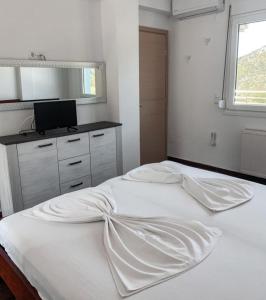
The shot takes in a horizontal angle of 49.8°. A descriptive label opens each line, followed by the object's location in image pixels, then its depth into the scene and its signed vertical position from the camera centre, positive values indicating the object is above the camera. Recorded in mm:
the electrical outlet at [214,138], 4285 -743
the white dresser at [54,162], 2668 -742
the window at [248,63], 3623 +322
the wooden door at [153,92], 4215 -58
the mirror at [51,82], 2922 +88
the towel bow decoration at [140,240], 1227 -751
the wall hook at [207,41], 4059 +661
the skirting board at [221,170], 3838 -1198
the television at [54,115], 2957 -261
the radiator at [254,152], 3688 -830
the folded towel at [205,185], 1900 -709
